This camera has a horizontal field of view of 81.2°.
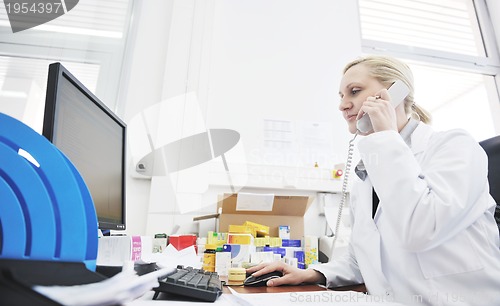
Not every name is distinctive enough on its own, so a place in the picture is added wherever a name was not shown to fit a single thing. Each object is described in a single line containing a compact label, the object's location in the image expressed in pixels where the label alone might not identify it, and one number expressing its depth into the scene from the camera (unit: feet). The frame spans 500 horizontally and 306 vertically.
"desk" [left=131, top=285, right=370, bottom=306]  1.43
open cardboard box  5.05
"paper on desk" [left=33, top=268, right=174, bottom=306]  0.71
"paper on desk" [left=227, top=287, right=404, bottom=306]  1.63
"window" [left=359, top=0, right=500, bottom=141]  9.28
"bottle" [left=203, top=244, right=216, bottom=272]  2.98
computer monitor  1.85
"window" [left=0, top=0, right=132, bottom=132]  4.63
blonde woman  2.25
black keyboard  1.54
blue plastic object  1.03
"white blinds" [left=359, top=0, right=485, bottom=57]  9.36
